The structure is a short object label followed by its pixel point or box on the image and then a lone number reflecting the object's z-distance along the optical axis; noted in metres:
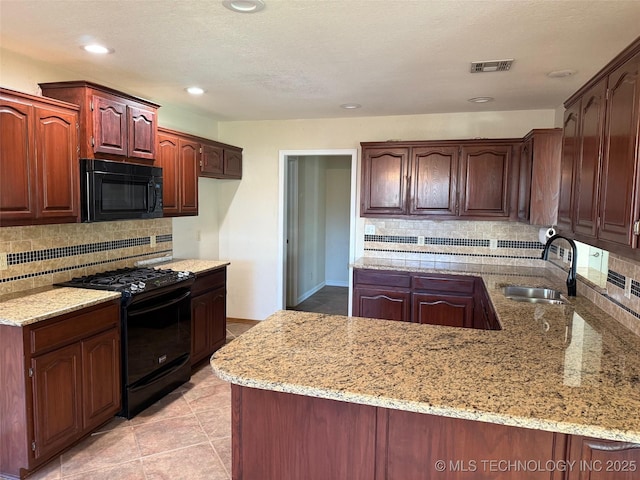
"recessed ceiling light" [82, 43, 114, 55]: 2.62
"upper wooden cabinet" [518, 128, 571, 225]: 3.38
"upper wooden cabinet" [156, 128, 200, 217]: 3.74
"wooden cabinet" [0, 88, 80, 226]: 2.41
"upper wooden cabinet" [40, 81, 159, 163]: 2.83
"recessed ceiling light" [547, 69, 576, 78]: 2.98
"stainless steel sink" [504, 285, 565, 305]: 3.13
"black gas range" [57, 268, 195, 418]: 2.98
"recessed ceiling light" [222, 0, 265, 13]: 1.97
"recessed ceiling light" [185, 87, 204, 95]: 3.58
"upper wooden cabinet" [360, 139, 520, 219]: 4.06
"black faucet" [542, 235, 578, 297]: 2.99
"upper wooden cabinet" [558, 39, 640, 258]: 1.64
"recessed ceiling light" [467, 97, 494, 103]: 3.80
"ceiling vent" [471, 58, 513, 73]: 2.80
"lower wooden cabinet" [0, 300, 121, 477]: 2.31
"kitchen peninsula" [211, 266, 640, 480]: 1.34
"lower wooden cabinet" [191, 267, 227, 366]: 3.82
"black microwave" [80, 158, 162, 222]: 2.85
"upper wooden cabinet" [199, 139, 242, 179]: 4.34
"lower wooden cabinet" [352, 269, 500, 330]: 3.93
